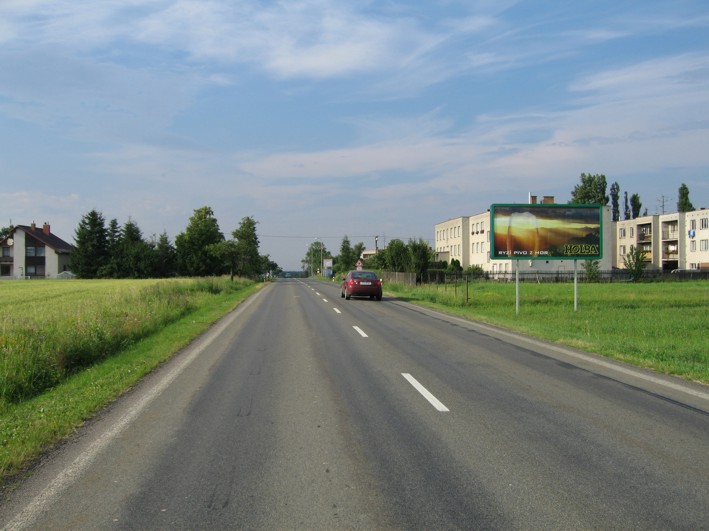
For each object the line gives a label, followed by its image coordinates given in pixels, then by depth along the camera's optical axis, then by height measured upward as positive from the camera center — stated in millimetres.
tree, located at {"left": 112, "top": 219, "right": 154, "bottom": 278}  86375 +2080
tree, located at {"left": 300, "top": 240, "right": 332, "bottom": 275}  163812 +4479
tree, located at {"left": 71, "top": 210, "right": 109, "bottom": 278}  86125 +3769
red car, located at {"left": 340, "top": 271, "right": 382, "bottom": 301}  31281 -804
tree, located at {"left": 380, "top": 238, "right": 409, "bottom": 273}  52712 +1434
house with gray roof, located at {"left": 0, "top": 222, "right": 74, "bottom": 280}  88562 +2784
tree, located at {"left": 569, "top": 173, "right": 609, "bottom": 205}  89125 +12212
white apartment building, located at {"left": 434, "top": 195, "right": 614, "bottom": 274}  71375 +3732
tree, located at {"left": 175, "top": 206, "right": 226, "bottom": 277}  93812 +4046
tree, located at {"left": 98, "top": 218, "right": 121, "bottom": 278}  86250 +3199
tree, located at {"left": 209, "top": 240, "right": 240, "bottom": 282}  58656 +2137
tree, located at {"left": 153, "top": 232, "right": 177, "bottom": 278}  91688 +2454
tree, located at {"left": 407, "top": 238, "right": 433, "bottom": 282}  49656 +1077
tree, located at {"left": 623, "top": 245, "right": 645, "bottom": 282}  61188 +287
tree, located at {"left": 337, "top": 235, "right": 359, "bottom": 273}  103938 +2476
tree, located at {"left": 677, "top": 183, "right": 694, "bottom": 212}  89938 +10341
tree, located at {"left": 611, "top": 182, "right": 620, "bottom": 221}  98875 +12203
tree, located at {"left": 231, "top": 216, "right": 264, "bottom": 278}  59625 +2943
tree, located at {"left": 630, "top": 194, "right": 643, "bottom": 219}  100062 +10994
